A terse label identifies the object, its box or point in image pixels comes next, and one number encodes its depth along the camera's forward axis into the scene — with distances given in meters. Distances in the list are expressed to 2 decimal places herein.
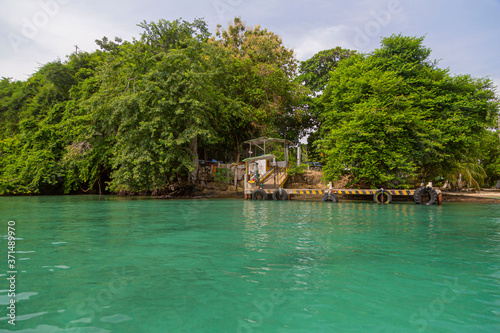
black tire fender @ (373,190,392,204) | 19.59
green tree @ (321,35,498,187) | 20.42
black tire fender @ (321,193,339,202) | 20.62
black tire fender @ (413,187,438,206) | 18.23
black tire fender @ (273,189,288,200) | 22.45
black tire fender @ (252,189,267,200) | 22.93
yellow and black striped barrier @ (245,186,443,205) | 18.61
